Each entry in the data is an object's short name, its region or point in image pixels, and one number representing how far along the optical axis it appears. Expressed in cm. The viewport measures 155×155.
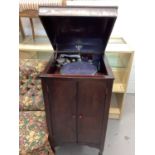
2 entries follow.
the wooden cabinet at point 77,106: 103
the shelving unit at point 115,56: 167
